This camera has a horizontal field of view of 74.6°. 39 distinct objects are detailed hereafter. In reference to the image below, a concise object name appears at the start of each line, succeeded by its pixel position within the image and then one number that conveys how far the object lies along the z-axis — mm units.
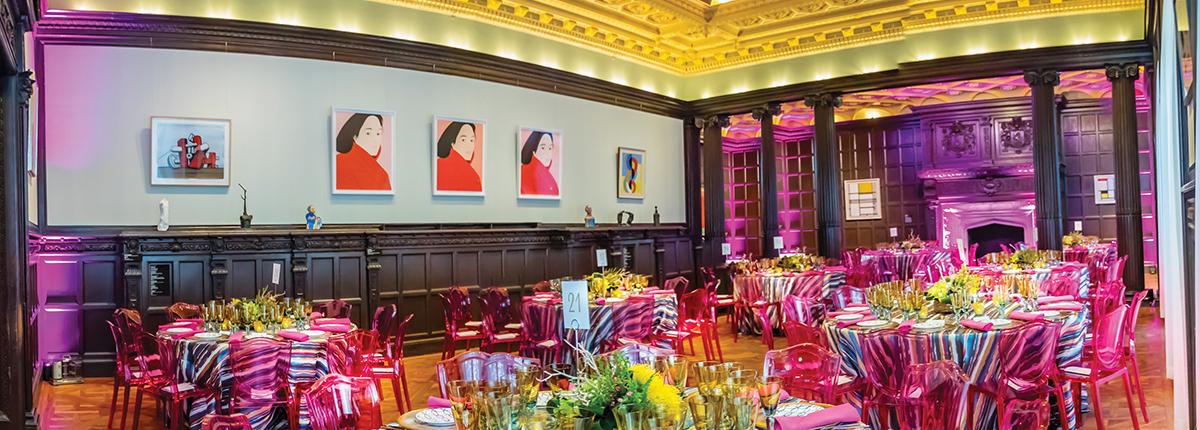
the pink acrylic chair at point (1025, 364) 4484
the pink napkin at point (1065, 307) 5180
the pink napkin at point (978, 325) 4572
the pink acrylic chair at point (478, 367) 3498
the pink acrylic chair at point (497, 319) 7449
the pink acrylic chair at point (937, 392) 3084
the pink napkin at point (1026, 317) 4826
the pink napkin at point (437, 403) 2998
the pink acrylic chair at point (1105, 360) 4770
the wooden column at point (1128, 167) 11344
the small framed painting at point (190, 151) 8469
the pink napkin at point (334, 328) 5677
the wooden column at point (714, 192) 14820
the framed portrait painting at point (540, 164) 11367
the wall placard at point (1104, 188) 15688
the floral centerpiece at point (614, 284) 7402
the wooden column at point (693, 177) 14742
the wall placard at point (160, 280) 7961
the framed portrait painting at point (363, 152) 9461
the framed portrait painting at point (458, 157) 10312
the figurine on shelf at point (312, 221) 8797
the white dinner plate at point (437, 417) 2788
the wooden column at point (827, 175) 13246
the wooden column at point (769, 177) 13852
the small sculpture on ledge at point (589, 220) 11898
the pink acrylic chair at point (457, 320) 7824
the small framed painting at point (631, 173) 13219
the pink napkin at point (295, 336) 5270
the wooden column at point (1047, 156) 11695
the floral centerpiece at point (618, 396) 2076
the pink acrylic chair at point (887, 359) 4516
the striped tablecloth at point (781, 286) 9859
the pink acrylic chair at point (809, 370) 3842
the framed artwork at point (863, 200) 17547
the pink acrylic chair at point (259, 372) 4965
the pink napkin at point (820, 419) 2623
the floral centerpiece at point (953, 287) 5055
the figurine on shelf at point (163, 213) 8227
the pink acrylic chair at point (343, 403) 2959
